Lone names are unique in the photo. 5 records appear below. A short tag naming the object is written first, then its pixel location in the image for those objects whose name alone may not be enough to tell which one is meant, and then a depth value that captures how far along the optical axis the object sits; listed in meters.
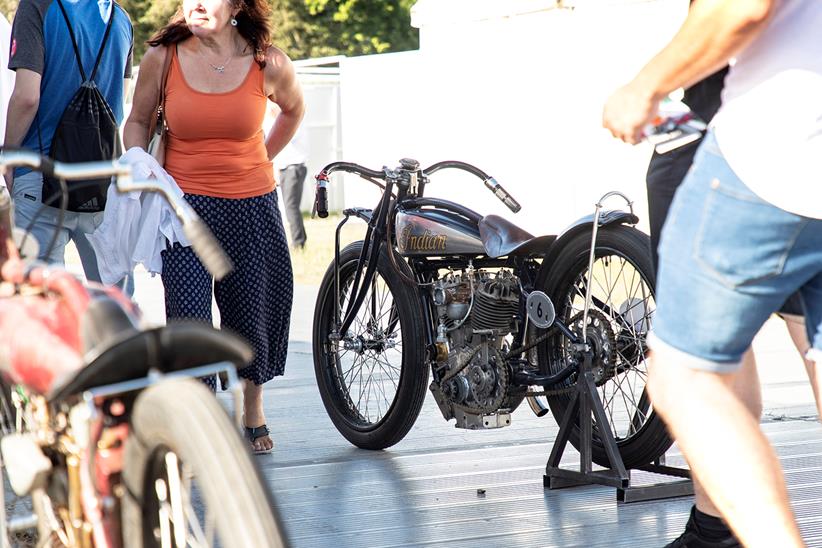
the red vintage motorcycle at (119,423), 4.05
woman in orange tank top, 10.67
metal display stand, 9.30
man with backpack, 10.64
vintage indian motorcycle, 9.39
